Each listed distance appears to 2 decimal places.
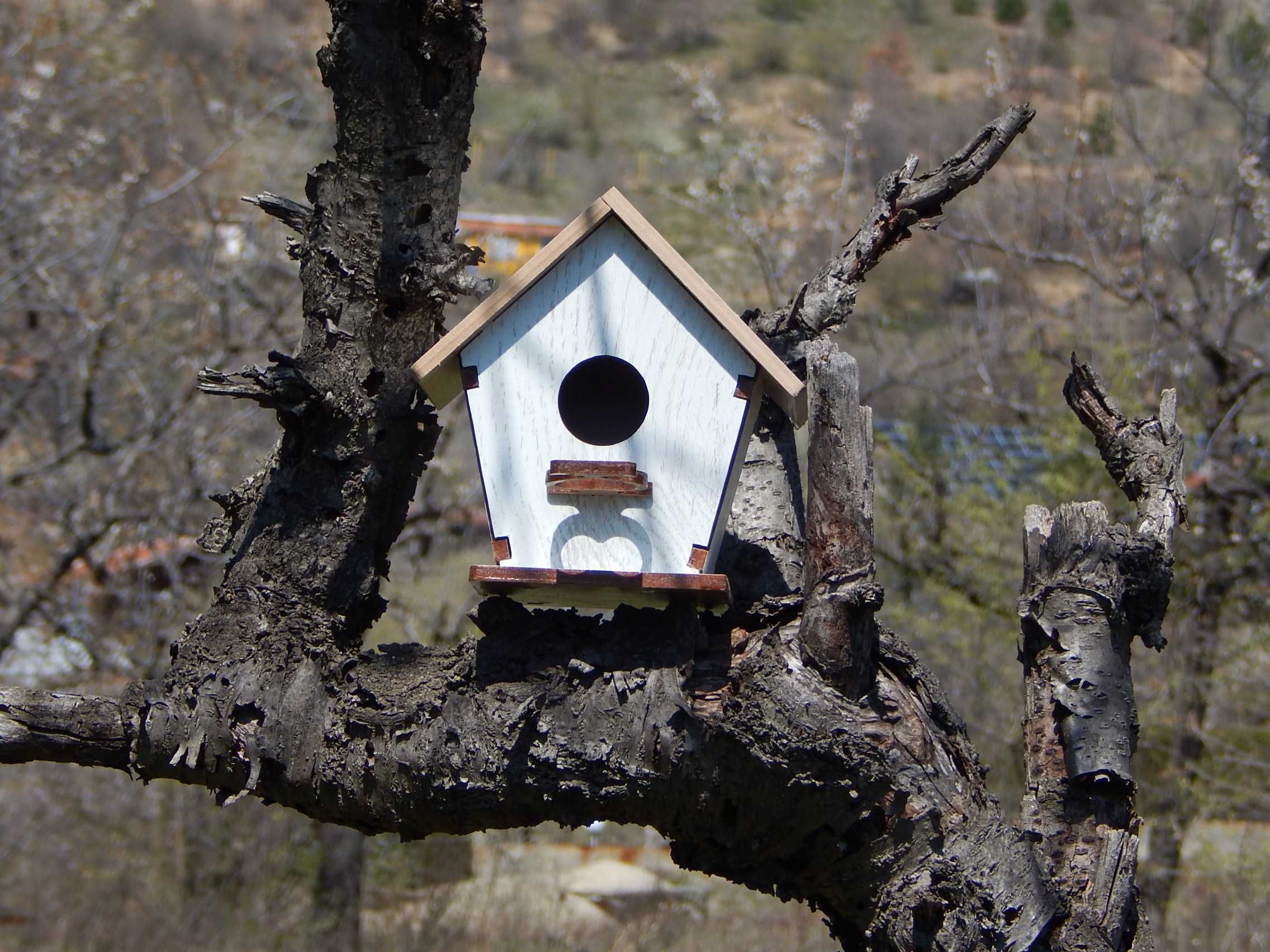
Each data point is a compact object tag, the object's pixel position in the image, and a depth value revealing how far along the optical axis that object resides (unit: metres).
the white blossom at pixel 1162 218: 17.41
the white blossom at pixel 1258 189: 16.28
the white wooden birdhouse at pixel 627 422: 4.90
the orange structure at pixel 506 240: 24.50
